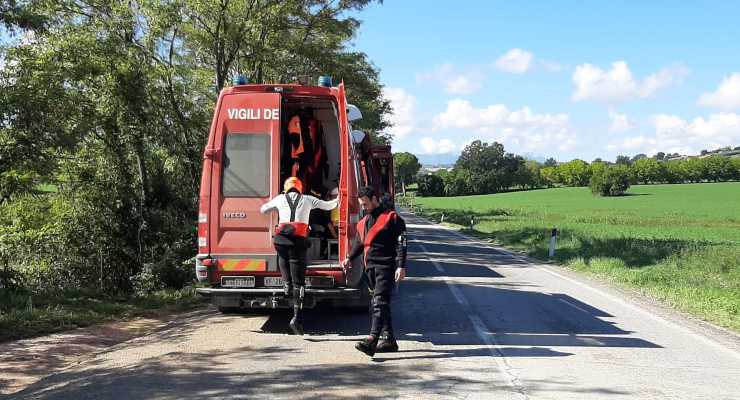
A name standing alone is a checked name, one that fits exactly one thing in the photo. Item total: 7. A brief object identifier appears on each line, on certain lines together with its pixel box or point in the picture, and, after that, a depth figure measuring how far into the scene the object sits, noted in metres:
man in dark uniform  6.44
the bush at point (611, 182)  94.31
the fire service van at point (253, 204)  7.20
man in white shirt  6.91
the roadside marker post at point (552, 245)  19.34
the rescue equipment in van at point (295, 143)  8.16
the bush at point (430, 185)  110.75
